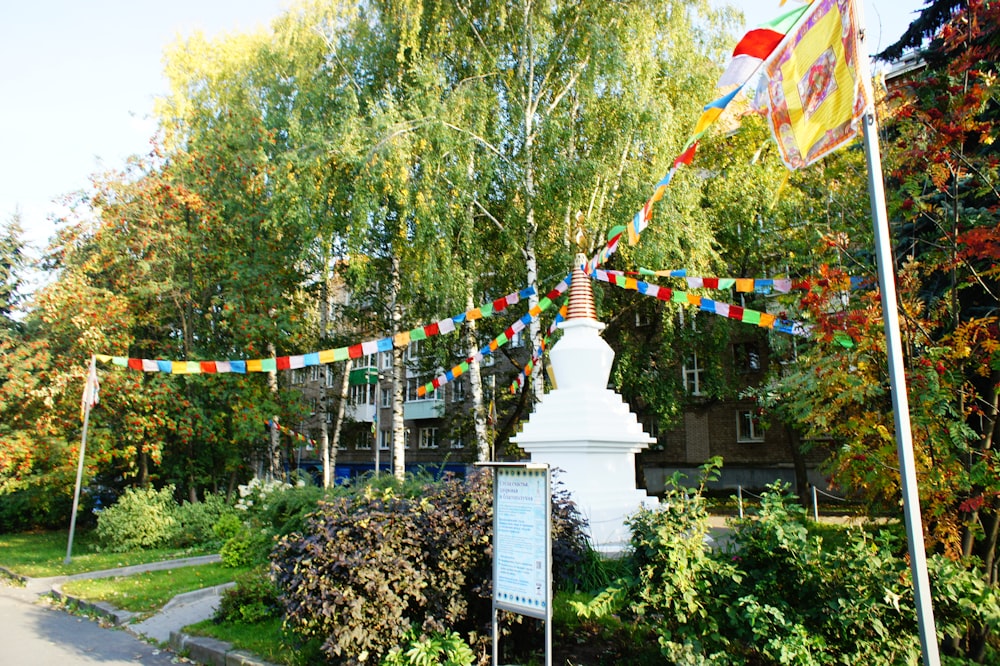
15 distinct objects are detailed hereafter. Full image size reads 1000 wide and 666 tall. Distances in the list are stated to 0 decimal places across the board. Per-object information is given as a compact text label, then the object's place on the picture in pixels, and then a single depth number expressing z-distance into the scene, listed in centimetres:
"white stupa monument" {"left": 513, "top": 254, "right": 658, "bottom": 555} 898
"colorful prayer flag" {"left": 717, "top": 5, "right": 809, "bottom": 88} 534
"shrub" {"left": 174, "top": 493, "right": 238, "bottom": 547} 1670
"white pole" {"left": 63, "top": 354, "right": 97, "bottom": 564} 1503
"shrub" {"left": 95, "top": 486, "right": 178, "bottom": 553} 1639
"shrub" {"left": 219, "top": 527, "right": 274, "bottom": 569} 1209
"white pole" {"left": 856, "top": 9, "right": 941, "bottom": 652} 394
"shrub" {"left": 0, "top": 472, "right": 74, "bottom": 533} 2044
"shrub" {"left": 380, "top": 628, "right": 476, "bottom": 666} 558
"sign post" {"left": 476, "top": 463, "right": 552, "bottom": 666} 521
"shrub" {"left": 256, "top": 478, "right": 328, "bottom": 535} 862
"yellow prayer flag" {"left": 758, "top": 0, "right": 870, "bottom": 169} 460
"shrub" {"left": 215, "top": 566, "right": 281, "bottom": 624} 836
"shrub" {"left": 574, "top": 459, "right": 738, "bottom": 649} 504
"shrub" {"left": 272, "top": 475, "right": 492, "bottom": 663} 566
